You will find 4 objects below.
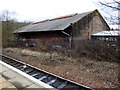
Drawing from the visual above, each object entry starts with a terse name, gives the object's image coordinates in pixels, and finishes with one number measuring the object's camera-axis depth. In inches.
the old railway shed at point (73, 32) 506.1
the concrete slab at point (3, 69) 222.8
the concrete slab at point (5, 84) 139.7
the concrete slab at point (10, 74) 188.9
